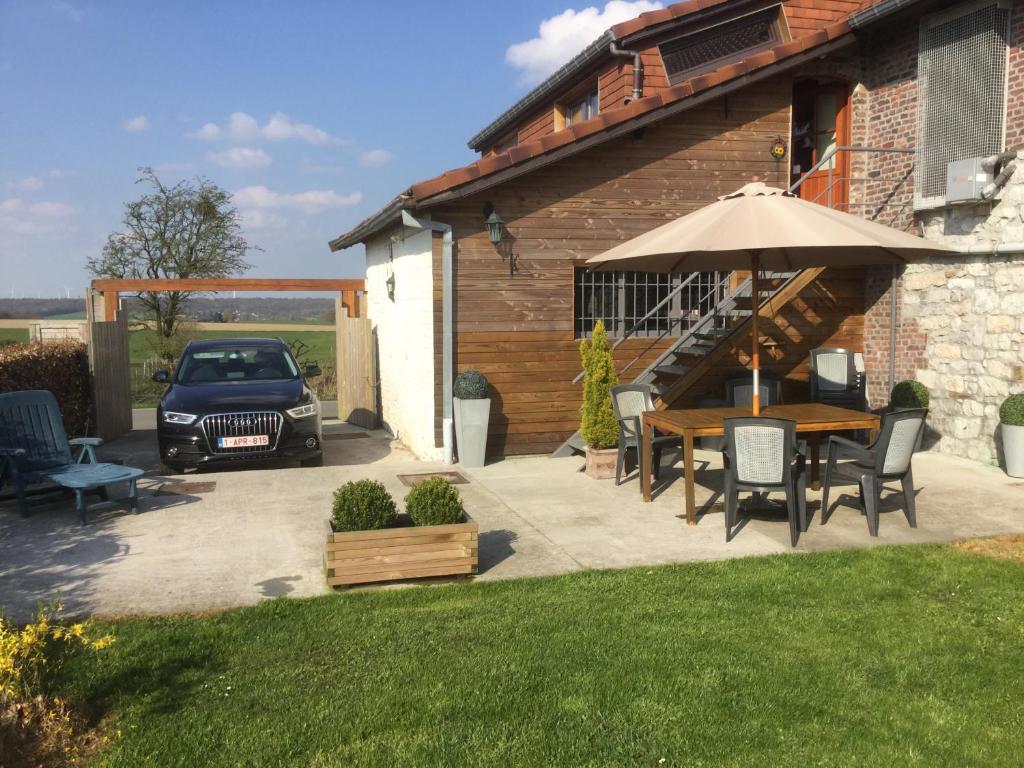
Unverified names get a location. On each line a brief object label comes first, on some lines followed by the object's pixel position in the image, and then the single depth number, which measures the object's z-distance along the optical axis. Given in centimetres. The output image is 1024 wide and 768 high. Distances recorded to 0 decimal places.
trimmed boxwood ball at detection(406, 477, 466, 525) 602
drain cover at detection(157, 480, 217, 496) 872
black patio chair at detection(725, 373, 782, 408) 1019
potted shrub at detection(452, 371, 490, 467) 1019
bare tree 2572
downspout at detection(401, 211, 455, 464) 1027
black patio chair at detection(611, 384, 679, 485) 886
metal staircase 1070
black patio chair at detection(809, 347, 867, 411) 1113
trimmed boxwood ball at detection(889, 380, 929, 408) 1069
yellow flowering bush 346
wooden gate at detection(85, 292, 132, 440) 1269
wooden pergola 1416
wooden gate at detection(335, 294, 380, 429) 1493
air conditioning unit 975
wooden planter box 568
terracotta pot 938
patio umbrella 667
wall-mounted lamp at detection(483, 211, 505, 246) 1030
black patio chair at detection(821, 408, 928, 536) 687
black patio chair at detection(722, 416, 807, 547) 660
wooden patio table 732
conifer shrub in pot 937
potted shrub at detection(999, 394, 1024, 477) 911
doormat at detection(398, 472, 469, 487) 937
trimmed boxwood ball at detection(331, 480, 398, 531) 594
